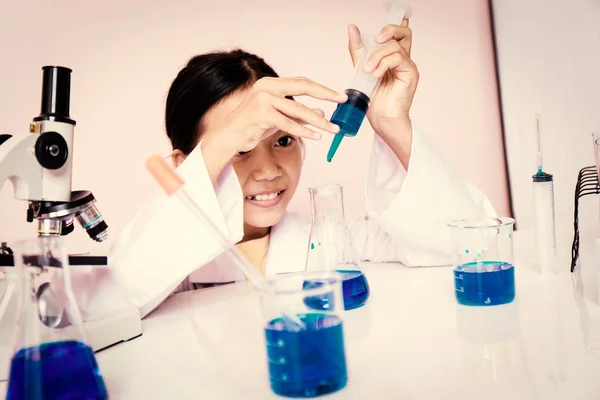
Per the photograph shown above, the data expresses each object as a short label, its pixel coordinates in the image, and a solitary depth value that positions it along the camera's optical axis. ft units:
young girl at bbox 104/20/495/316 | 3.30
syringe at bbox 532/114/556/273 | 3.34
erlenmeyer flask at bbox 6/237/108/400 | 1.69
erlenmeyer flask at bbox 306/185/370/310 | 2.92
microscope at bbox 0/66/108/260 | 2.32
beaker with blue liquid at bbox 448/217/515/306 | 2.73
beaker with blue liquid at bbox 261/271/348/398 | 1.72
